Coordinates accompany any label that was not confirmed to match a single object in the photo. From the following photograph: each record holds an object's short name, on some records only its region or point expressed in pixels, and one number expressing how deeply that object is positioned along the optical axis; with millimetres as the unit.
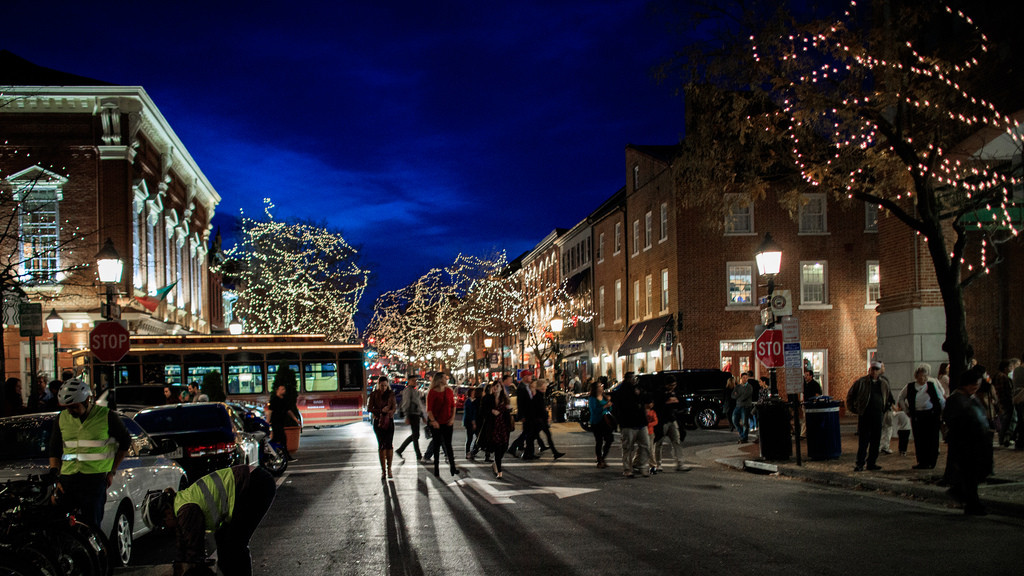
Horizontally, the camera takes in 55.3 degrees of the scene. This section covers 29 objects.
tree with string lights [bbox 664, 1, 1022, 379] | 15719
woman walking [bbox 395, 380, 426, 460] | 19156
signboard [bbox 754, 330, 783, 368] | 19297
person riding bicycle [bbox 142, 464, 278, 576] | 5426
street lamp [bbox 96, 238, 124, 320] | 19156
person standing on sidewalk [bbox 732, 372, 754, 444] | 24938
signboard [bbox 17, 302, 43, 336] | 20156
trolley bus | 33375
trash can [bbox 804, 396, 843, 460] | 18375
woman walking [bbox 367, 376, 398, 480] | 17109
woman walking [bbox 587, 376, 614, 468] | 19062
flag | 43406
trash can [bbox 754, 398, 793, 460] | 18797
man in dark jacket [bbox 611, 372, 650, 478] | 16781
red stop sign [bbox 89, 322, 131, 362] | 17609
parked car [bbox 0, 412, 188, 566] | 9117
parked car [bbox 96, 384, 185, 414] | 26016
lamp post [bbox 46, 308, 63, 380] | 26228
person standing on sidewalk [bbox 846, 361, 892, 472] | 16062
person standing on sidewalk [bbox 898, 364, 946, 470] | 15883
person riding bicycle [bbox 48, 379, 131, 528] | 8359
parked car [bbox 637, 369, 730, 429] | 30812
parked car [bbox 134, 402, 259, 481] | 14172
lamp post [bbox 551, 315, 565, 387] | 39656
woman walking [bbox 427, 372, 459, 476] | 17859
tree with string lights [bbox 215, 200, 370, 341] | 62469
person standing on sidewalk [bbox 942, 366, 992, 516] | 11625
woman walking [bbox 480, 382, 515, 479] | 17250
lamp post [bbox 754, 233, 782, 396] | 19920
